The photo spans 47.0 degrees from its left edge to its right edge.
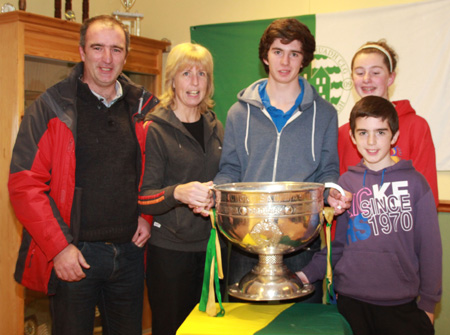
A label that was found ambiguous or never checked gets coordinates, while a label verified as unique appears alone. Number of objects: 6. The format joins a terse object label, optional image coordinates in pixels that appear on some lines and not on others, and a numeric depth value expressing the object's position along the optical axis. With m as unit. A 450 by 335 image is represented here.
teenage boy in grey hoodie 1.89
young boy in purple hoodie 1.69
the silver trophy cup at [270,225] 1.51
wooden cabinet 2.79
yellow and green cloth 1.52
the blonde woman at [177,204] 2.09
